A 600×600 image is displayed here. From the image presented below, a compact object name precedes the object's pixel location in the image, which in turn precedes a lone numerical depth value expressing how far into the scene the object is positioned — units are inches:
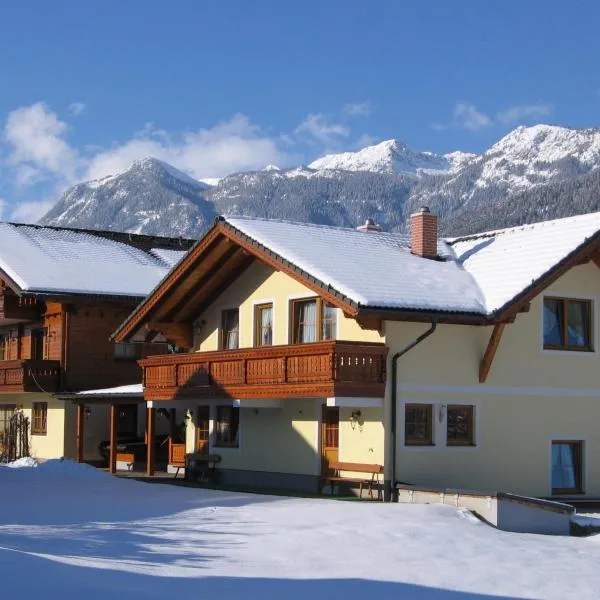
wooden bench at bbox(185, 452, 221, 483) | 1235.2
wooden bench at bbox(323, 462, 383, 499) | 1010.7
